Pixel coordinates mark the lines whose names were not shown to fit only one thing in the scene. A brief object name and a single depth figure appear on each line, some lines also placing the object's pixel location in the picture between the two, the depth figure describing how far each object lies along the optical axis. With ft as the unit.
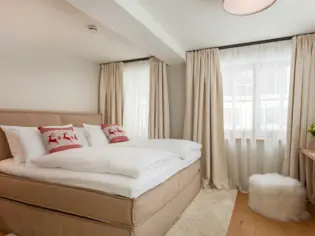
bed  4.83
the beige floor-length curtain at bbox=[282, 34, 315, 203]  8.82
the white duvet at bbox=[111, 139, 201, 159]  7.71
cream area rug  6.44
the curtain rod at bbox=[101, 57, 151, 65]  12.52
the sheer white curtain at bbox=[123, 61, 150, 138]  12.60
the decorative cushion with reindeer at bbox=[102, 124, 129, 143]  10.50
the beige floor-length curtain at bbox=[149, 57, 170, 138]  11.75
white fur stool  7.27
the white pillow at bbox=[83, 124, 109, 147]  9.83
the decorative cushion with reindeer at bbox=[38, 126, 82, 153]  7.76
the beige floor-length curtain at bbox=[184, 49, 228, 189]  10.39
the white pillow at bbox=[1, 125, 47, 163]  7.38
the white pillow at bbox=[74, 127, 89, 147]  9.47
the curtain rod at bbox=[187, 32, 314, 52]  9.39
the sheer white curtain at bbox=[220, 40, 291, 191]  9.63
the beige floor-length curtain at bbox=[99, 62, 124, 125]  13.12
